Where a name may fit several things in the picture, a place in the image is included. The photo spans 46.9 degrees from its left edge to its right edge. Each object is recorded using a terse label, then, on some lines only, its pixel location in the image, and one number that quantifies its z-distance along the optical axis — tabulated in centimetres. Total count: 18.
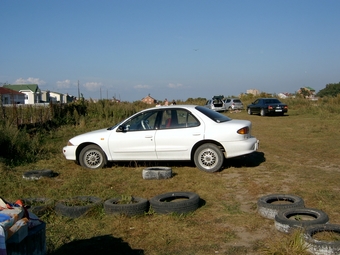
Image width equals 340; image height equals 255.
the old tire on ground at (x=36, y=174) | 899
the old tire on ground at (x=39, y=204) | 627
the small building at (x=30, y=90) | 6840
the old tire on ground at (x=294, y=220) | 507
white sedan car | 920
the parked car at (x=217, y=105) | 3894
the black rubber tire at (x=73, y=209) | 615
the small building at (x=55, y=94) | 10065
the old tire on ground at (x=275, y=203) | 584
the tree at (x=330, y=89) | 7281
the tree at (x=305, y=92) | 5778
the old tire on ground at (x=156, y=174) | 860
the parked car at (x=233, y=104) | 4117
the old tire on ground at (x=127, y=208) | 609
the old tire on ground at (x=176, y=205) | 610
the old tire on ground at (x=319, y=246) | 421
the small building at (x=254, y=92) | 5930
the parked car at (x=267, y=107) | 3135
